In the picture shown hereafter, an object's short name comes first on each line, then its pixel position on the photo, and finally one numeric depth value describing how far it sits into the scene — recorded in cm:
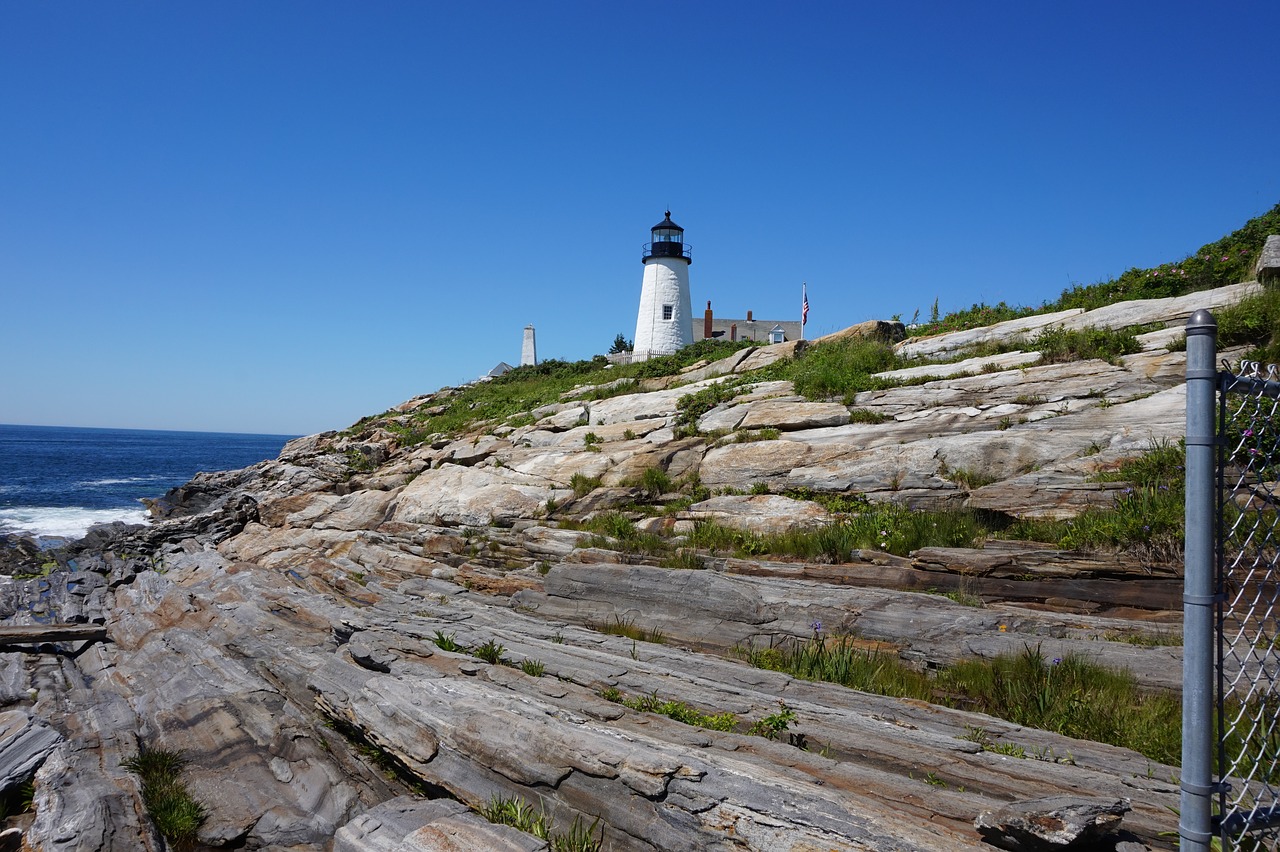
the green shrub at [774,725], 614
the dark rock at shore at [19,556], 2291
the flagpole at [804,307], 3662
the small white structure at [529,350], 5928
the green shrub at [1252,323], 1172
